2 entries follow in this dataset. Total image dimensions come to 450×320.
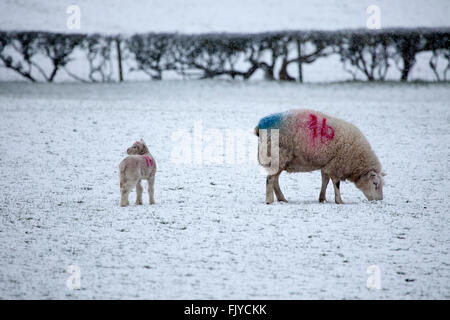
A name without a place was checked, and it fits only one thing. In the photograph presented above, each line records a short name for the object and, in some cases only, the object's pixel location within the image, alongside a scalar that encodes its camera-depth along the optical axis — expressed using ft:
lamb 50.93
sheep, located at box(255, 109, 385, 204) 54.24
